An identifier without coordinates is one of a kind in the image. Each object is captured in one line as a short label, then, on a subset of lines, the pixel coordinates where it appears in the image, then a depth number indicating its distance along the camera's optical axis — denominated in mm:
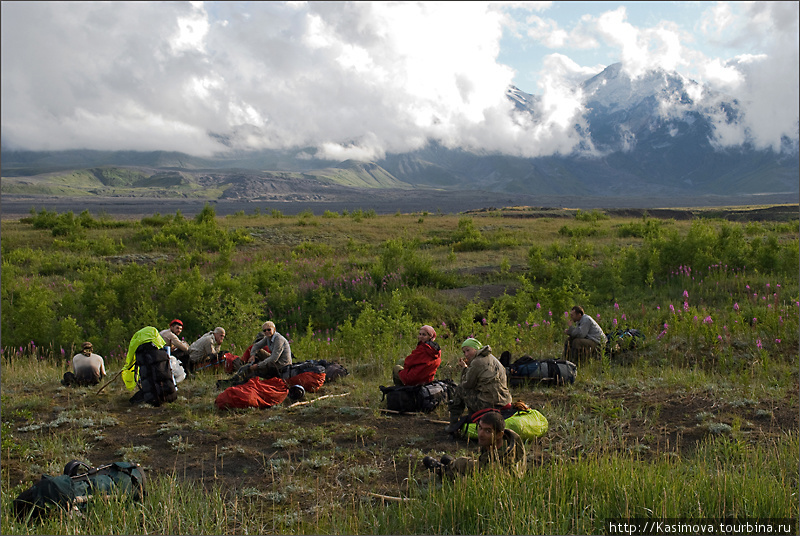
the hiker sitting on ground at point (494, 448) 5250
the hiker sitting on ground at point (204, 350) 11180
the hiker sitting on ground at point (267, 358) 9516
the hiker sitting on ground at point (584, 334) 9938
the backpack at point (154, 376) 8812
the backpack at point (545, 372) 8953
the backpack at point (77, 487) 4816
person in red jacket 8406
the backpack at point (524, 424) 6559
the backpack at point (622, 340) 10414
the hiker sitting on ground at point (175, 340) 10469
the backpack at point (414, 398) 8125
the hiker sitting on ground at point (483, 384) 6938
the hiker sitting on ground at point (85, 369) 9977
